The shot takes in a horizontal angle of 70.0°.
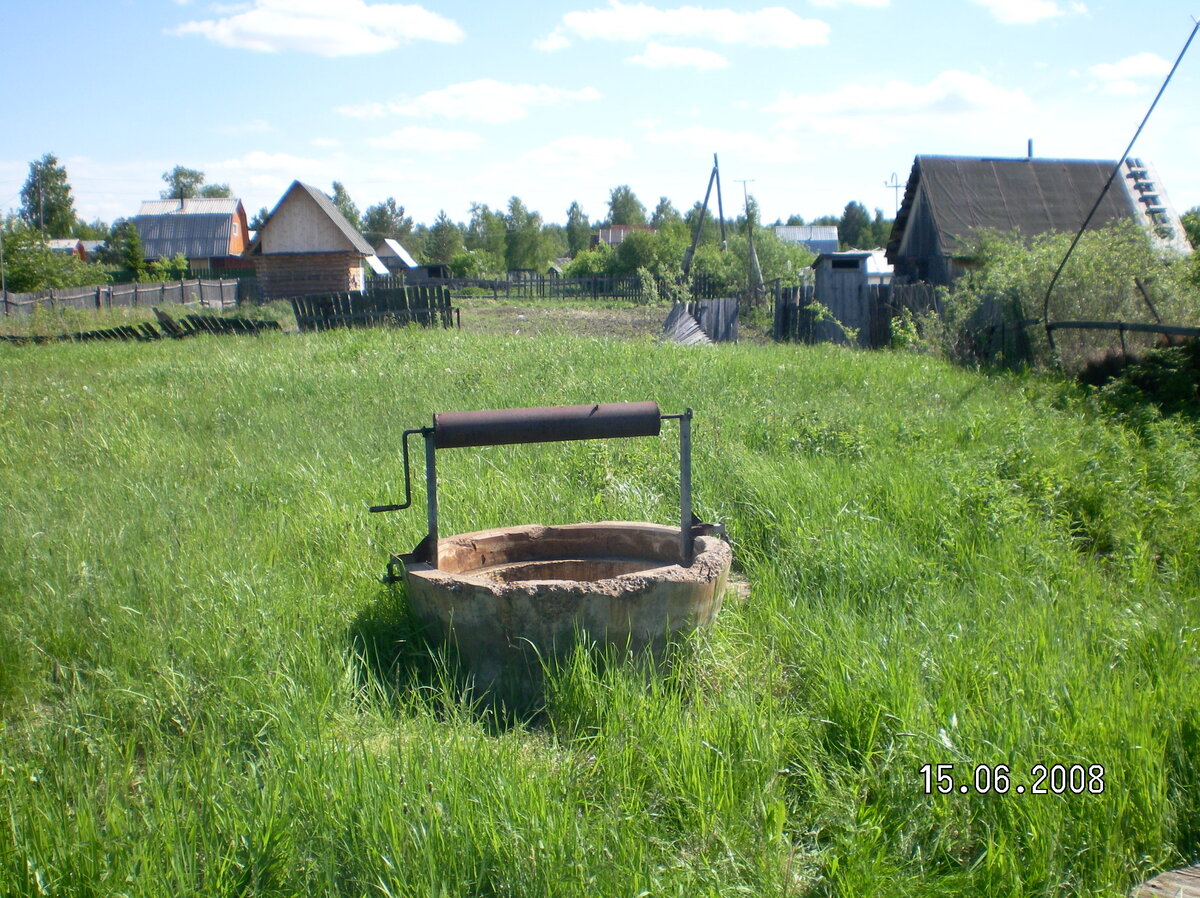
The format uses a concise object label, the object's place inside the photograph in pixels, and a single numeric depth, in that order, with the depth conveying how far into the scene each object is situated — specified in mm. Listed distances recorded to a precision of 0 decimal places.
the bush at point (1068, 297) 10836
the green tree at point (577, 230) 123688
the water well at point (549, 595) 3227
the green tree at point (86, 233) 96625
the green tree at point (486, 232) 101625
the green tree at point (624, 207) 120250
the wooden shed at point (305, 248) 32562
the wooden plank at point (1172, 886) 2277
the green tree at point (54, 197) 79750
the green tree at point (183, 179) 114000
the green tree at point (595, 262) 57500
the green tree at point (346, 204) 108281
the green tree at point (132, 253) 54469
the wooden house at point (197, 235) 59594
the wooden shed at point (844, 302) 17719
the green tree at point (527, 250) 92875
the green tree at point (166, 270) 54344
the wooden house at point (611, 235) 103500
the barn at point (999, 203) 23234
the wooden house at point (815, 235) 95500
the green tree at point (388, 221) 116850
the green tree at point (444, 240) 101500
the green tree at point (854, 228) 107625
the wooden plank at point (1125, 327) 8289
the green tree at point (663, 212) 111188
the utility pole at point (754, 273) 25656
